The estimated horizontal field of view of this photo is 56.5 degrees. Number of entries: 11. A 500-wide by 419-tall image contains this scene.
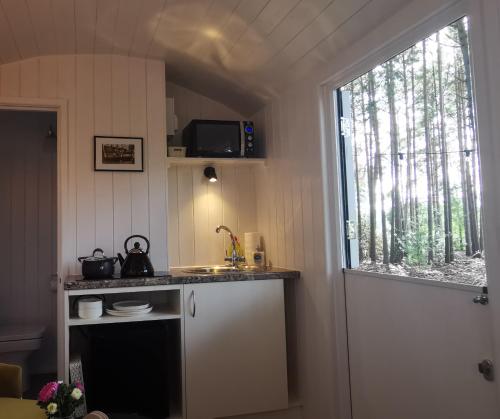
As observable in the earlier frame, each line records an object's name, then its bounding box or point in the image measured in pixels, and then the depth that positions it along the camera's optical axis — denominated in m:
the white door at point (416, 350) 1.64
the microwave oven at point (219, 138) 3.23
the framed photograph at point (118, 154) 3.05
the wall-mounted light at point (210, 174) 3.40
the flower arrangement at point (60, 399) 1.48
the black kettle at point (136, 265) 2.74
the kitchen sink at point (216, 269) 2.98
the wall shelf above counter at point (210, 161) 3.21
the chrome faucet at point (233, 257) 3.36
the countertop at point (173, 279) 2.55
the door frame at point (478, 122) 1.50
